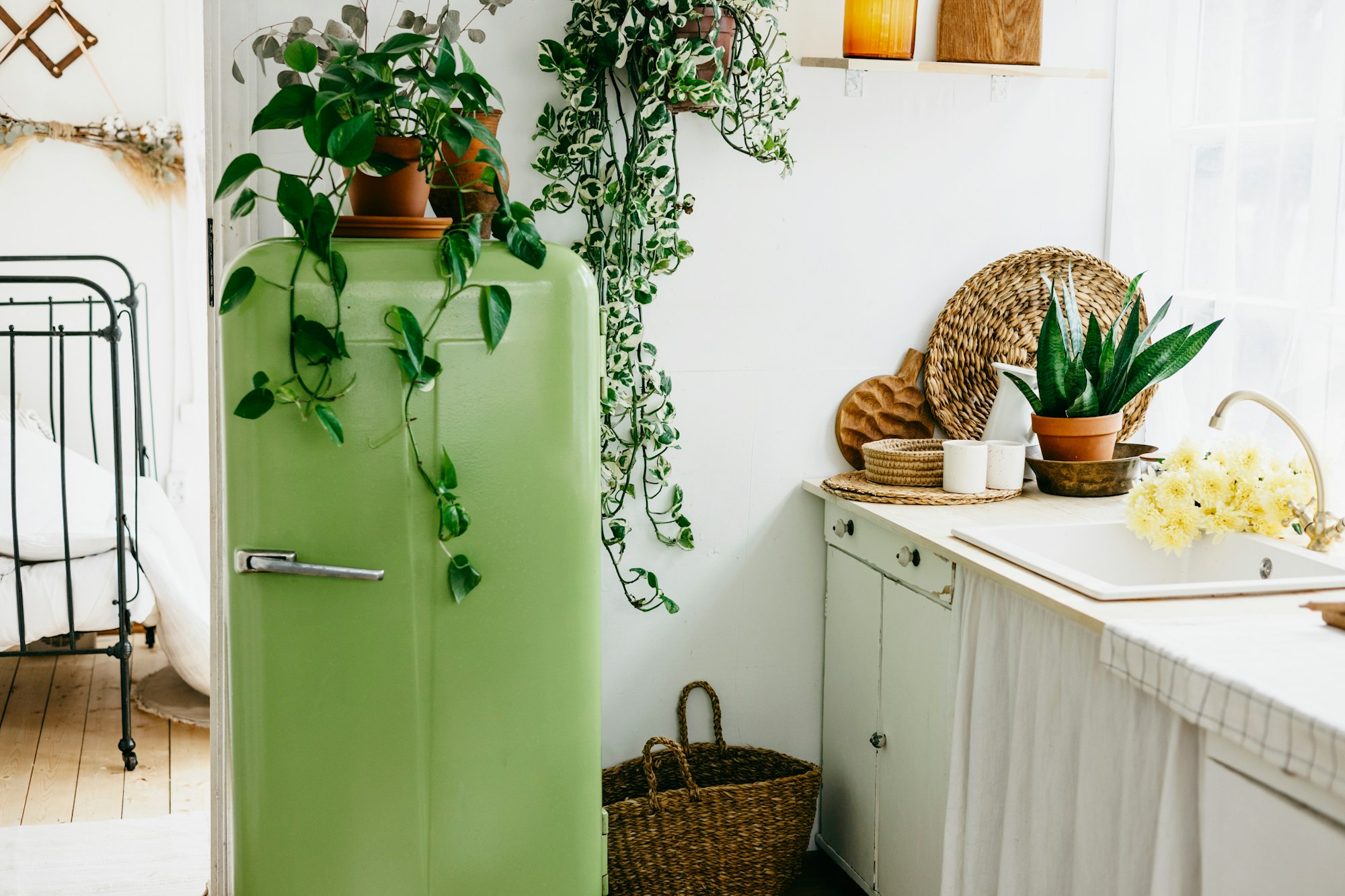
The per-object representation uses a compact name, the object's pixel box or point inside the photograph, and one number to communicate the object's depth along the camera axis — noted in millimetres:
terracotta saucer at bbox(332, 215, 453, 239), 1796
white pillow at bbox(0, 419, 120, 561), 3461
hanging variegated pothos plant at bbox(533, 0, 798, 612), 2131
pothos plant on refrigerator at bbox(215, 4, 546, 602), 1598
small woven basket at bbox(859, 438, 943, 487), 2346
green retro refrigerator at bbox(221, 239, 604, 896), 1704
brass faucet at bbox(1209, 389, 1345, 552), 1813
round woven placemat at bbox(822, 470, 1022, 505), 2244
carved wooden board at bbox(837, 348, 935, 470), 2521
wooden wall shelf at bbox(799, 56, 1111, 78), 2316
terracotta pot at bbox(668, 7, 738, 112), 2141
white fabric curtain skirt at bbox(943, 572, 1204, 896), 1449
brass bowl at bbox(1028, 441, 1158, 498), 2279
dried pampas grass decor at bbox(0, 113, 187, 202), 4254
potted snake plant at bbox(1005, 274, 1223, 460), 2223
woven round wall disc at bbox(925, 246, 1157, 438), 2510
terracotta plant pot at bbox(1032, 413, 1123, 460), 2254
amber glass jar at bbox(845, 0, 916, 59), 2314
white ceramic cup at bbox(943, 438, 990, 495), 2285
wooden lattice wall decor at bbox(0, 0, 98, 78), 4199
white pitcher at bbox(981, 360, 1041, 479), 2383
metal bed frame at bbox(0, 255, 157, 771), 3328
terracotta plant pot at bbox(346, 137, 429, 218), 1799
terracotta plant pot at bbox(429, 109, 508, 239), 1884
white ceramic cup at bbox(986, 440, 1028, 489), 2314
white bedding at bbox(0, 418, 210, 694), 3465
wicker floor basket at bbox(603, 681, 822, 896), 2238
